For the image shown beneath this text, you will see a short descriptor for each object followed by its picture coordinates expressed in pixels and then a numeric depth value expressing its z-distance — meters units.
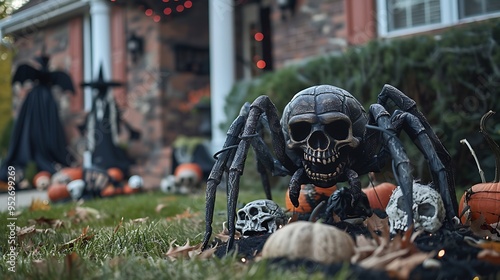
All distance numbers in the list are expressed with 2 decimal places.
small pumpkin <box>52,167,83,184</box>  7.33
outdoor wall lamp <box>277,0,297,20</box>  7.96
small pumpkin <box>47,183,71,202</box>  6.55
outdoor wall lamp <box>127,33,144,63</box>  10.17
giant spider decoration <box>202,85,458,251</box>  2.36
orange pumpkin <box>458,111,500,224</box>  2.75
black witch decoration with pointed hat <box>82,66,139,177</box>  9.12
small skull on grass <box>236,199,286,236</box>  2.63
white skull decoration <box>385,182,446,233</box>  2.22
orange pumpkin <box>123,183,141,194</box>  7.39
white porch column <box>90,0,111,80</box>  10.51
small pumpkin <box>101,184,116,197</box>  6.91
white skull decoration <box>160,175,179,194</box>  7.39
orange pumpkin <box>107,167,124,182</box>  8.50
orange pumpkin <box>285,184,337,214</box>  3.23
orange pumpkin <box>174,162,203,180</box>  7.42
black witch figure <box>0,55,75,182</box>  9.91
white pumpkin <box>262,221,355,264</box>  1.86
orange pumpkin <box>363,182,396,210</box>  3.22
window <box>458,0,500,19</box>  6.12
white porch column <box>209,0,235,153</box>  8.38
